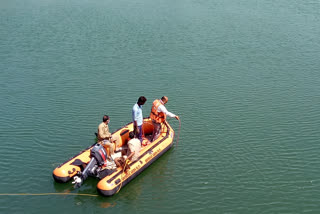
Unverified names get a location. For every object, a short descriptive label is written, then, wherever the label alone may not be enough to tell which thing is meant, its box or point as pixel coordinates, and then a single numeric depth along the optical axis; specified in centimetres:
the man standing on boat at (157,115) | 1102
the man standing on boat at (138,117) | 1030
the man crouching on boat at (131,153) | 967
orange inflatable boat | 934
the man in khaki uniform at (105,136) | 1012
